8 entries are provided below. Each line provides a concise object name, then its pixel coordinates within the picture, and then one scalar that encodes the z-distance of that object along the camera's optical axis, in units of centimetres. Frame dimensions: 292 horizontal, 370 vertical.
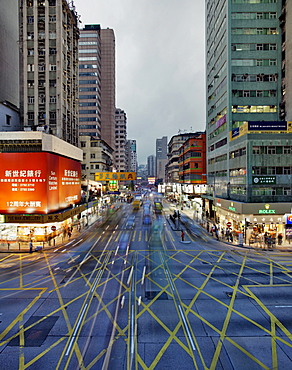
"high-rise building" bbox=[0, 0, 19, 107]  5072
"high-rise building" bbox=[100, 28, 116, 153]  13062
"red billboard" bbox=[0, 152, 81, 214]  3300
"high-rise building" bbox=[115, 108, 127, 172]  16336
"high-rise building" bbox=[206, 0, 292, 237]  3581
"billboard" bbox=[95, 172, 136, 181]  6178
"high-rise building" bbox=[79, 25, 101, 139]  10638
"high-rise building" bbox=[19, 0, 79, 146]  4578
